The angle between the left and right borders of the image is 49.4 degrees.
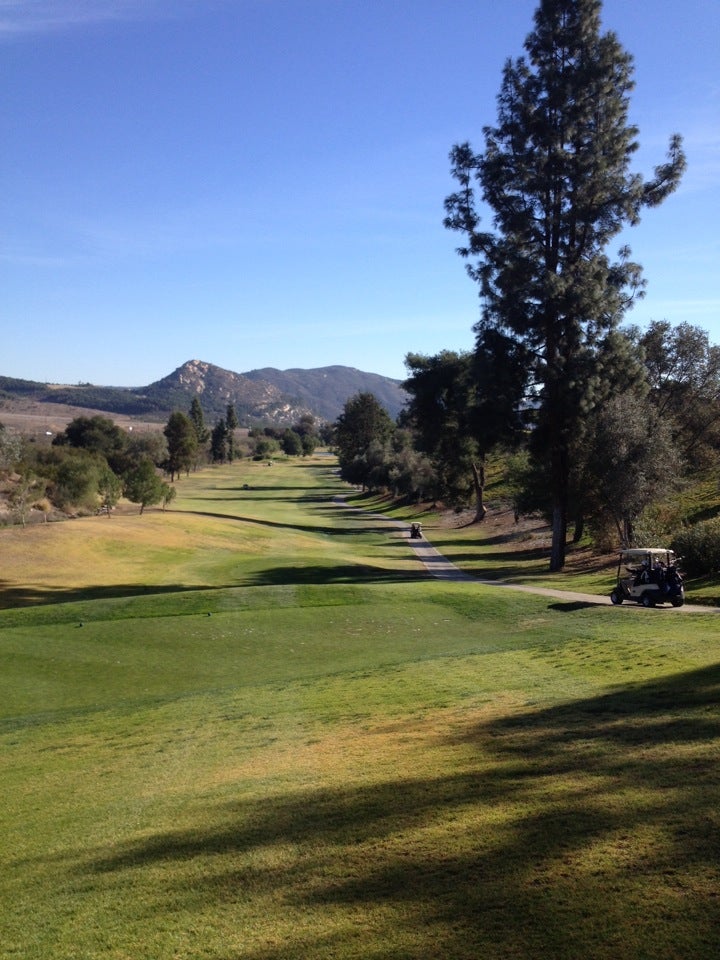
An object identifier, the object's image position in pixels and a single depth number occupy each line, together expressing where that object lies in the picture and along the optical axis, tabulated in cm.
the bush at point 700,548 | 2900
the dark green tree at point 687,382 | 5919
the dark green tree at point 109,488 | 6012
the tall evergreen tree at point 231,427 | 18888
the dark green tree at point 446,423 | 6925
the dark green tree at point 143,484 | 5850
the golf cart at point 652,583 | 2398
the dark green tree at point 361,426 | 12706
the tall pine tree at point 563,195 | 3503
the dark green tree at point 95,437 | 10831
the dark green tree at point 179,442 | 11738
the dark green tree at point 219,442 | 18601
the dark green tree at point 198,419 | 16888
